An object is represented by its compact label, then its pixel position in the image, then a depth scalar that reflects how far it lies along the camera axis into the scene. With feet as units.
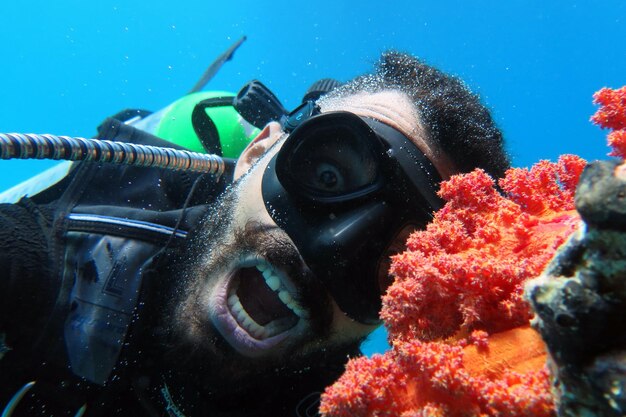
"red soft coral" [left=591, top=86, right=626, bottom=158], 0.70
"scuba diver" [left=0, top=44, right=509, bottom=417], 1.03
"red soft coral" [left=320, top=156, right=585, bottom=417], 0.51
